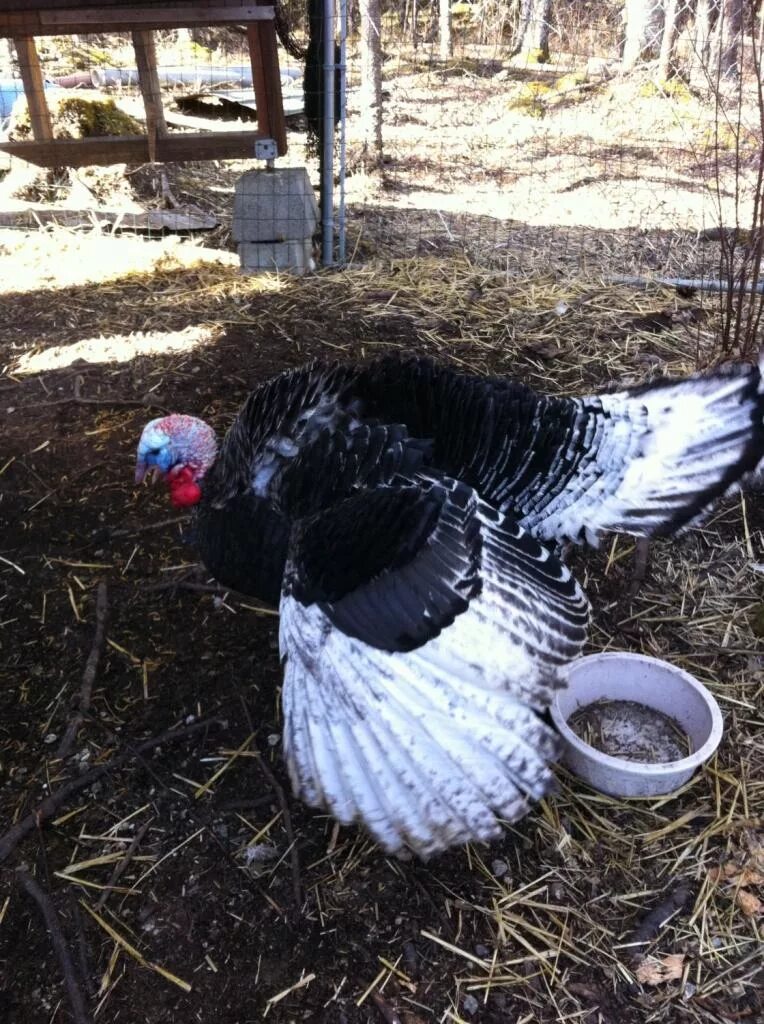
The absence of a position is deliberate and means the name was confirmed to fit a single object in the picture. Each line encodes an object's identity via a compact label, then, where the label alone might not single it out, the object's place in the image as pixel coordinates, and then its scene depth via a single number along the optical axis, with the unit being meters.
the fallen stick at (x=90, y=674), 2.50
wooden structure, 4.80
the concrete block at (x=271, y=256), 5.51
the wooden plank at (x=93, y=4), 4.75
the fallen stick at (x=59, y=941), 1.90
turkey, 1.76
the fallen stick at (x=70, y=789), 2.23
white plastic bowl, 2.29
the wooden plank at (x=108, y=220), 6.47
